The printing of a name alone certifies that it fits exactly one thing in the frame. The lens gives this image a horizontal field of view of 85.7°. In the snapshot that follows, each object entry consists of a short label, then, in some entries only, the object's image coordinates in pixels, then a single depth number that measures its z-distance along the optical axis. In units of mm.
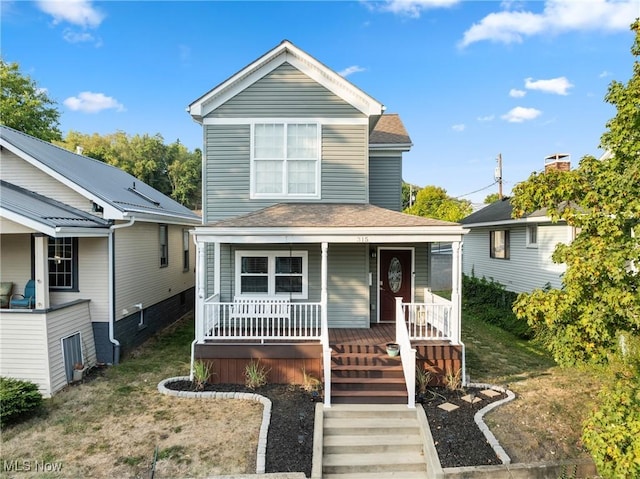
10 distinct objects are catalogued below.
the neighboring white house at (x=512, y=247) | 11984
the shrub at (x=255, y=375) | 7340
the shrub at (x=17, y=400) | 5992
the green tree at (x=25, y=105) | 24312
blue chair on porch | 8188
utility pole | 24225
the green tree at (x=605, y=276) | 4301
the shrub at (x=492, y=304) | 12502
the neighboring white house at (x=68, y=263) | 7398
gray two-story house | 9352
